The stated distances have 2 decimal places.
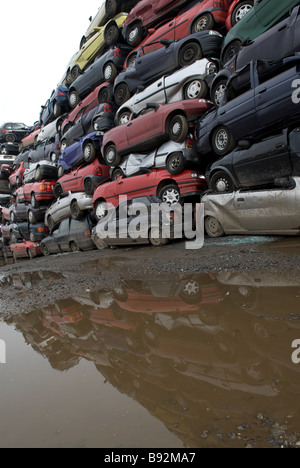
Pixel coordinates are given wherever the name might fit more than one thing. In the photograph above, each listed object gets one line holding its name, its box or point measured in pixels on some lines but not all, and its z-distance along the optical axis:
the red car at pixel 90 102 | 11.29
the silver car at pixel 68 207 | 10.05
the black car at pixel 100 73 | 11.11
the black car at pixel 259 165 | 4.81
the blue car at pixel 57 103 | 15.12
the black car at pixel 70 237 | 9.44
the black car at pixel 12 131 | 23.22
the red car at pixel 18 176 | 17.18
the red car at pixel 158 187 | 6.65
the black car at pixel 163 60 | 7.60
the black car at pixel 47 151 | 15.12
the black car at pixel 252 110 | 4.93
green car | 5.93
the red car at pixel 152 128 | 6.99
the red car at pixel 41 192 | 13.35
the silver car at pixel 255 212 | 4.64
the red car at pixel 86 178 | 10.07
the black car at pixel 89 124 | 10.59
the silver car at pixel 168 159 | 6.78
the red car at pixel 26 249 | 12.82
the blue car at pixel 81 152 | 10.26
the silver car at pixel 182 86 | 7.16
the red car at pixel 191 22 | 7.68
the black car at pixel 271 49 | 5.20
